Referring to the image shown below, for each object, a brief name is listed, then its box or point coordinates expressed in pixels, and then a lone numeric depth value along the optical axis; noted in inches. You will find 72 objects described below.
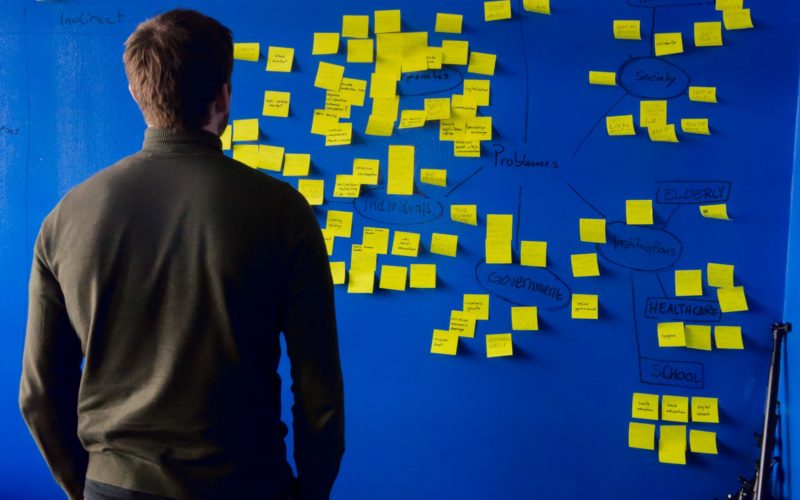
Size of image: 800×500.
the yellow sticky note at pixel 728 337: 81.7
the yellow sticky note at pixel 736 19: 79.8
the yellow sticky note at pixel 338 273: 90.1
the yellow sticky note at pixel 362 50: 88.4
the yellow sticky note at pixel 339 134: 88.7
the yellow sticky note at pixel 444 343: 87.7
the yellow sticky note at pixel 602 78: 83.0
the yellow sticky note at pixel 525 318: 85.9
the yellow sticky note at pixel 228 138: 92.1
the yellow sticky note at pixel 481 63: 85.6
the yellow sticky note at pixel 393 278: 88.7
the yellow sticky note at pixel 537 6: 84.1
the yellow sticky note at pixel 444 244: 87.4
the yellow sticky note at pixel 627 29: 82.2
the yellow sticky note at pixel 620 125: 82.8
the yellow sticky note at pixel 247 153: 91.8
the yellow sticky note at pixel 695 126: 81.4
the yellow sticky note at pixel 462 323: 87.4
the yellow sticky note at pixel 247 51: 91.0
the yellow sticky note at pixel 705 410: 82.7
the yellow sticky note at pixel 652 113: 82.3
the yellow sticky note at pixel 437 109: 86.6
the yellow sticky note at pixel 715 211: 81.4
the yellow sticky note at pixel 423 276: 88.0
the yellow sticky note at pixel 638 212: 82.8
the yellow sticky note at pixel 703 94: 81.1
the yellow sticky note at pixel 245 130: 91.4
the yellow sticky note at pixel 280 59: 90.1
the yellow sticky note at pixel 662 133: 82.0
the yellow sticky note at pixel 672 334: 82.5
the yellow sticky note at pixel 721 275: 81.7
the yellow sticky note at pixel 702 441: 82.8
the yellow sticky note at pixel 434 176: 87.1
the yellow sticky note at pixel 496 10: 84.7
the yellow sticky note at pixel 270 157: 91.0
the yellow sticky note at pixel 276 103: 90.4
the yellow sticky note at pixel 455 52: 86.2
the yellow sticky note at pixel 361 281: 89.4
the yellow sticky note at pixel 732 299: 81.5
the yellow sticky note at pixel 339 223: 89.8
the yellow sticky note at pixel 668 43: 81.4
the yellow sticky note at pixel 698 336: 82.4
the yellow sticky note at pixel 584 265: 84.4
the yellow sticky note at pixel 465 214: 86.7
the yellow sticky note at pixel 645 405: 83.9
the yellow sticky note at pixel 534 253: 85.4
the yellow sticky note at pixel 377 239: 89.0
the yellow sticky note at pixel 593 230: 84.0
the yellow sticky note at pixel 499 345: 86.4
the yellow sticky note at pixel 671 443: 83.4
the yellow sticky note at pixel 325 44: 88.8
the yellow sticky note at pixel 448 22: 86.1
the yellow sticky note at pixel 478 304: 87.0
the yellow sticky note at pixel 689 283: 82.2
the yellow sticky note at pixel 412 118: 87.1
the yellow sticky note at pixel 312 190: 90.0
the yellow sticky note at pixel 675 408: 83.4
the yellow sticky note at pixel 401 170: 87.8
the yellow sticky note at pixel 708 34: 80.7
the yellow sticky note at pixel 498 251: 86.1
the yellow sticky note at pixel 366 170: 88.7
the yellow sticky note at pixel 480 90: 85.9
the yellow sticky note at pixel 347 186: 89.1
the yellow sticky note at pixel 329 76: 89.0
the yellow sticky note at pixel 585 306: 84.6
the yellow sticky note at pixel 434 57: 86.7
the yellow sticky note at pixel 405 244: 88.1
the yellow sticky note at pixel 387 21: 87.7
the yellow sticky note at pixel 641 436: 83.9
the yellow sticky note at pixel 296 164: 90.2
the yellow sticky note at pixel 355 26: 88.3
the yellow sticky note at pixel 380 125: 88.1
